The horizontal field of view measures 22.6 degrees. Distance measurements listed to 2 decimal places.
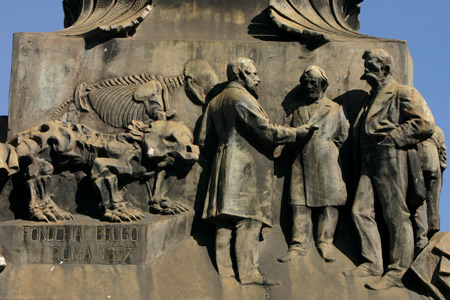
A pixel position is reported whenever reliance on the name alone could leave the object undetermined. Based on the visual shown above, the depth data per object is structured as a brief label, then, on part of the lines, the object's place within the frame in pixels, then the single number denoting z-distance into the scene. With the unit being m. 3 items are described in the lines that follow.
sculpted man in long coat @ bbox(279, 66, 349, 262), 14.55
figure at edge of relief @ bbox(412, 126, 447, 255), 14.48
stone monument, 14.15
